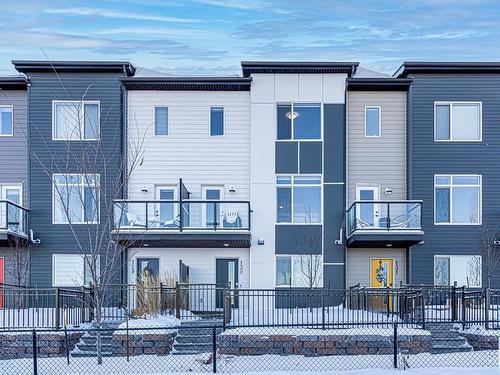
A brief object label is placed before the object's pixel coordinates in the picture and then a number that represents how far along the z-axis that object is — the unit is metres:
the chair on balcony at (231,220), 24.59
